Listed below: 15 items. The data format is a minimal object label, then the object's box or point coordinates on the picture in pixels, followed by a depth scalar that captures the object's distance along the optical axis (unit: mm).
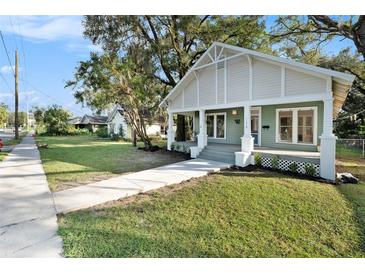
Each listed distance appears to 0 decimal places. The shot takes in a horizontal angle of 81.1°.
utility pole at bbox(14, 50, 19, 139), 21359
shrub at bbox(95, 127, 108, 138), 30656
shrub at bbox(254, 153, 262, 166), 8641
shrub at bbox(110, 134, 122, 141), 25430
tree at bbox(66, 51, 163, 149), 11328
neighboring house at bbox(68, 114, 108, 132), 44688
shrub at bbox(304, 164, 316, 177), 7270
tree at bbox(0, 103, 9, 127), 48153
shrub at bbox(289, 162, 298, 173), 7695
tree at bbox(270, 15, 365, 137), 11742
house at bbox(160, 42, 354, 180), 7215
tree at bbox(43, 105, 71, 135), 34375
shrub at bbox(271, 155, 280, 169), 8141
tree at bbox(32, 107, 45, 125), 43319
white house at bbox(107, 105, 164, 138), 28203
